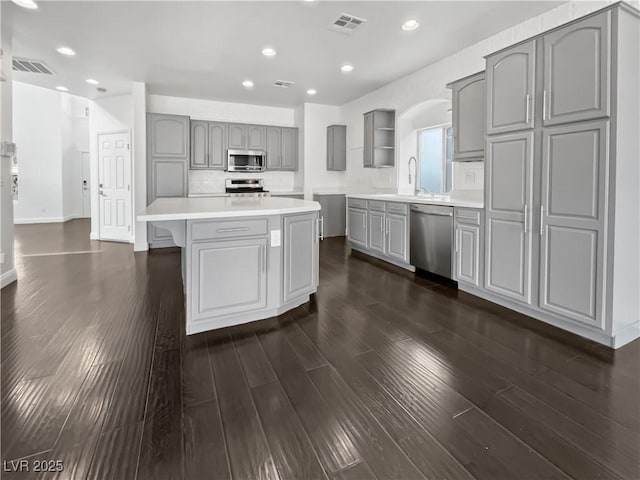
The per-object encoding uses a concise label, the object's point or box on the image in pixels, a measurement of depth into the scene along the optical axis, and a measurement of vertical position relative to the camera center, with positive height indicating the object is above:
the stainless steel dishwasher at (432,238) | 3.79 -0.22
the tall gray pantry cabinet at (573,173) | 2.31 +0.34
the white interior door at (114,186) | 6.63 +0.63
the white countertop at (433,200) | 3.47 +0.25
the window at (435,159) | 5.19 +0.94
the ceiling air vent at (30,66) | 4.77 +2.18
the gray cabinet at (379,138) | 5.79 +1.38
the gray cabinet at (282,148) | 7.18 +1.49
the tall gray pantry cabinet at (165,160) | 6.04 +1.04
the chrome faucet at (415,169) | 5.30 +0.80
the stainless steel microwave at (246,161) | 6.80 +1.16
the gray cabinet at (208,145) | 6.53 +1.41
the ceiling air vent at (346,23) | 3.51 +2.05
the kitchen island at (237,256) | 2.48 -0.29
